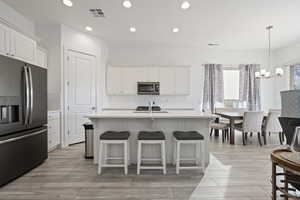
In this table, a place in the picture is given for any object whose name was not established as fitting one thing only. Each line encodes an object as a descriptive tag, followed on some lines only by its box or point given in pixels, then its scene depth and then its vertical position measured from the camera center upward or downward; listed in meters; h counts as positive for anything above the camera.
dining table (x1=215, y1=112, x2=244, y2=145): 5.24 -0.52
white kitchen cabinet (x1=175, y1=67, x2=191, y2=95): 6.78 +0.59
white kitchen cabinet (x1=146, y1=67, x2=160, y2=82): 6.76 +0.78
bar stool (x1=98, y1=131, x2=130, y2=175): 3.10 -0.59
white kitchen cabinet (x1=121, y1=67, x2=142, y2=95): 6.75 +0.59
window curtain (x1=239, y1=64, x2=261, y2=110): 7.36 +0.40
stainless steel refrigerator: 2.74 -0.25
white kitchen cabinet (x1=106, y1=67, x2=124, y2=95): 6.73 +0.56
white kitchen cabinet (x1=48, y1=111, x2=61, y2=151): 4.51 -0.65
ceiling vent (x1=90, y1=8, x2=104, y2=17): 4.41 +1.82
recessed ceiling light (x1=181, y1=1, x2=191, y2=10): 4.08 +1.79
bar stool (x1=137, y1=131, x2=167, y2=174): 3.11 -0.60
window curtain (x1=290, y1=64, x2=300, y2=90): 6.79 +0.70
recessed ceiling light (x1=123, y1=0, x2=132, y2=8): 4.07 +1.82
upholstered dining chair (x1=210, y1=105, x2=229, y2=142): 5.67 -0.69
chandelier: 4.97 +0.61
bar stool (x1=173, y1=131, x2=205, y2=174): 3.13 -0.59
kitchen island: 3.64 -0.48
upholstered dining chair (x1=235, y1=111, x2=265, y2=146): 5.19 -0.54
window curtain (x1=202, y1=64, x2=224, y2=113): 7.26 +0.50
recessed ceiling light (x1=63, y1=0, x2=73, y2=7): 4.14 +1.86
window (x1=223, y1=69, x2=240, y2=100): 7.54 +0.48
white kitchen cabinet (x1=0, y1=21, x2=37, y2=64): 3.29 +0.89
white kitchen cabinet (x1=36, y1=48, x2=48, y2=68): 4.53 +0.90
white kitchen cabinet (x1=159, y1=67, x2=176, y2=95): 6.77 +0.56
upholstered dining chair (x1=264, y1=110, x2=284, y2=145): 5.26 -0.56
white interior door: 5.27 +0.21
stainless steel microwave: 6.72 +0.34
